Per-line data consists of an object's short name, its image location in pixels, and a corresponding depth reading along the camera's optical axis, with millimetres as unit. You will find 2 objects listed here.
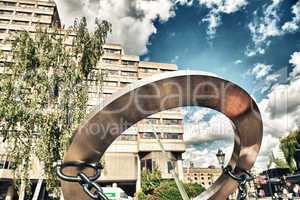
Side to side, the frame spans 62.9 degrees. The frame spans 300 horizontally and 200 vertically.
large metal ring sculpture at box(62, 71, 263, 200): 2480
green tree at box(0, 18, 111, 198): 13664
